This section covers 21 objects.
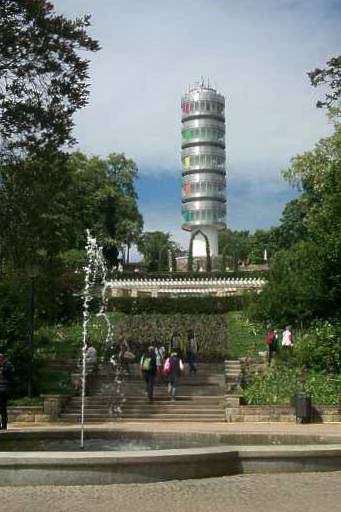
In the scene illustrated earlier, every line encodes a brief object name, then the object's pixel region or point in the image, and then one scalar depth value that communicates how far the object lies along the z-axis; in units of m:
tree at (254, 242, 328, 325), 26.91
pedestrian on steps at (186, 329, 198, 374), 27.23
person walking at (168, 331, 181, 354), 26.39
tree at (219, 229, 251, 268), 112.60
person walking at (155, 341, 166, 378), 25.88
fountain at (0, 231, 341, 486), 8.91
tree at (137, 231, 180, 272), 85.05
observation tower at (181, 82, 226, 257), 106.00
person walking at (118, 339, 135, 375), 26.34
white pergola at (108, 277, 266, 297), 57.16
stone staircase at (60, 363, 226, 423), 20.73
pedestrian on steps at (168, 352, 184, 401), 22.23
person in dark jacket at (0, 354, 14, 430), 16.91
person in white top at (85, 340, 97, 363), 25.53
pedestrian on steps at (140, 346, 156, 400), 21.53
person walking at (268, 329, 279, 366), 28.22
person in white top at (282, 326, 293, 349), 28.36
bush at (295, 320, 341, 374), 25.33
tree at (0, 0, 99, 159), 18.86
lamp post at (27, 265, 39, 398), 21.86
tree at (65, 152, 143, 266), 69.75
